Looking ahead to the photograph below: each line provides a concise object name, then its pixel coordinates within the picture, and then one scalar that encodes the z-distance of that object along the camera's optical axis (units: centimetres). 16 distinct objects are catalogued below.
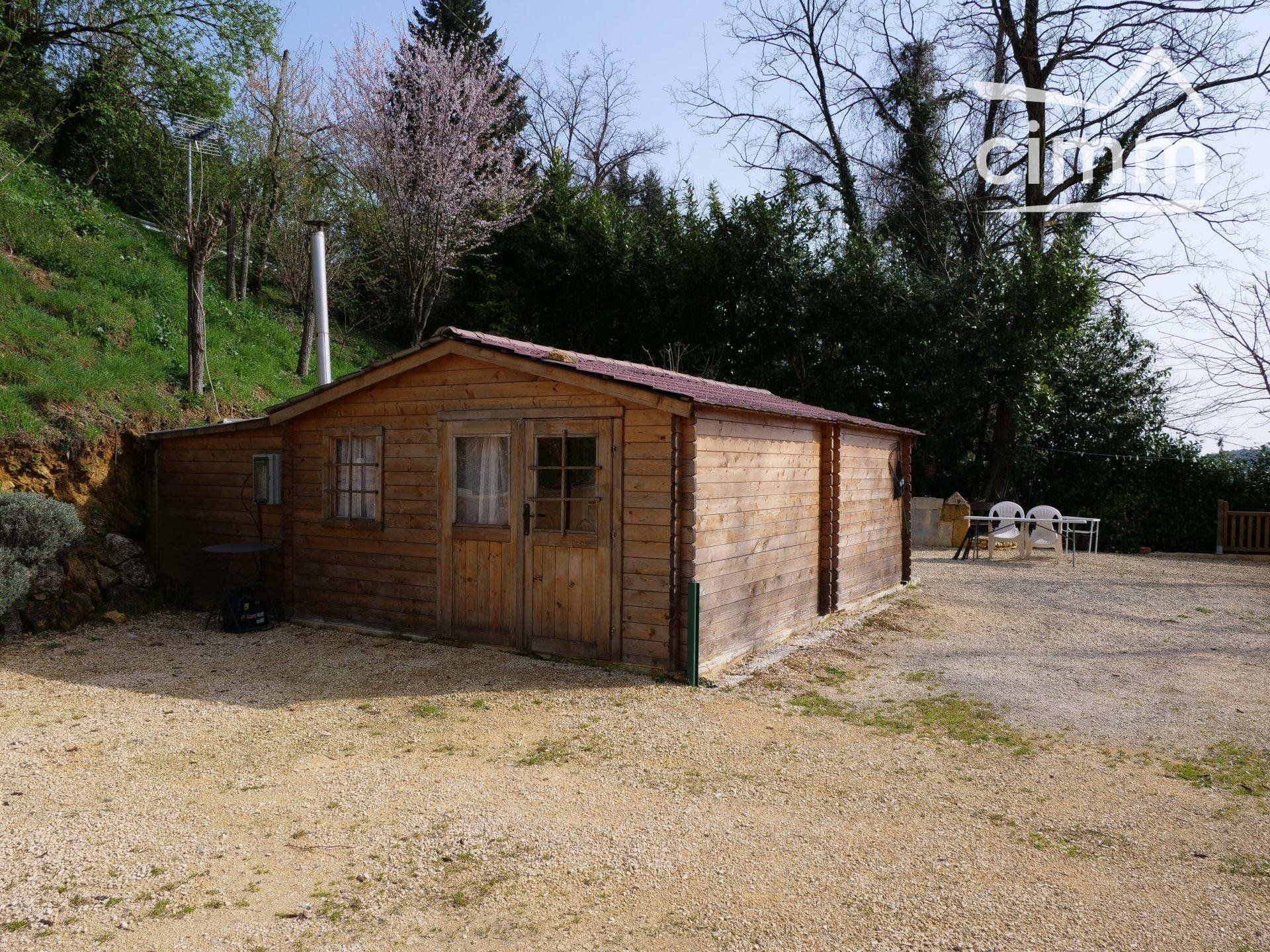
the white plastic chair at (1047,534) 1505
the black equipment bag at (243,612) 830
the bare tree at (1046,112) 1833
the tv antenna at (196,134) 1636
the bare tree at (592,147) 2608
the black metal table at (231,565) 828
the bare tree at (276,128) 1725
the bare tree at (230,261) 1533
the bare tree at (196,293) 1112
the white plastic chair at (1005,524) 1484
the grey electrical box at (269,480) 875
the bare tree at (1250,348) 1372
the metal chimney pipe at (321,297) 1104
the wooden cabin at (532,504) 671
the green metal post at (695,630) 645
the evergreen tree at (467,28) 2147
